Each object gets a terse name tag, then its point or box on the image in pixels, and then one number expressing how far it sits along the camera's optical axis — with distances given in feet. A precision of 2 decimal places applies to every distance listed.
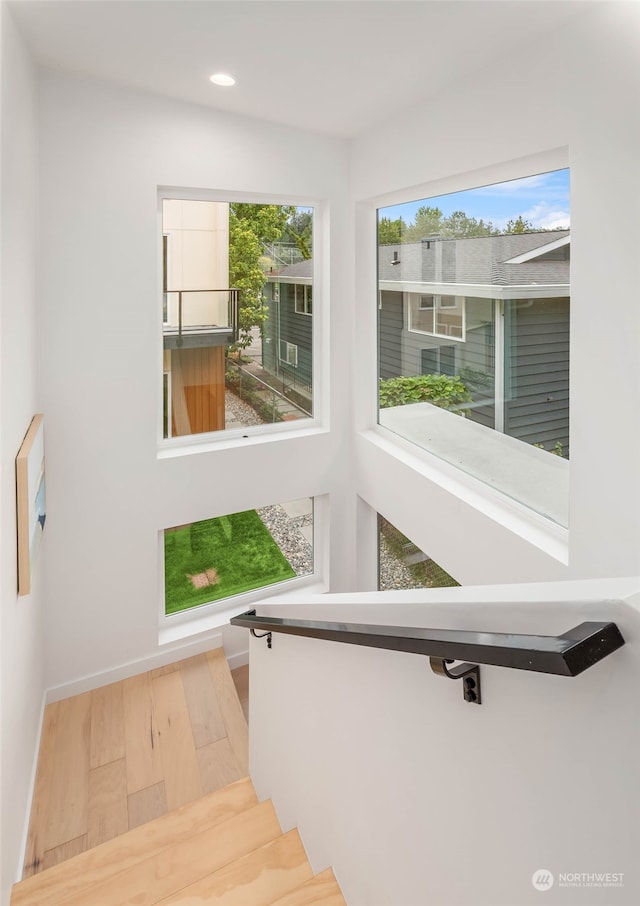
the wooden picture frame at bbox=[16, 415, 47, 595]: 6.67
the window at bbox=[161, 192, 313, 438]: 10.85
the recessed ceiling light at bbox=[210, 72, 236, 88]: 8.36
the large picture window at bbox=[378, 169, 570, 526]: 7.65
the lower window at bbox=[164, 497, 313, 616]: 11.95
